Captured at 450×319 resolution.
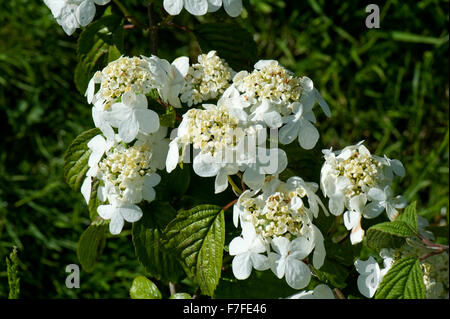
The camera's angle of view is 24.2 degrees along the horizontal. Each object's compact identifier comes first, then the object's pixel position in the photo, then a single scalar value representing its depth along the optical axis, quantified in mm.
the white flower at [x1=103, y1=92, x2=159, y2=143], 708
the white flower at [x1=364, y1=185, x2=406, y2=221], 715
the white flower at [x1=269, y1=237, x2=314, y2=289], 696
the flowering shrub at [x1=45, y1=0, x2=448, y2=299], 696
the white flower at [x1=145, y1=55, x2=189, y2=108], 728
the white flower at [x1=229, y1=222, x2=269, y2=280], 698
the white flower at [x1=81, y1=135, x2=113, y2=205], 739
